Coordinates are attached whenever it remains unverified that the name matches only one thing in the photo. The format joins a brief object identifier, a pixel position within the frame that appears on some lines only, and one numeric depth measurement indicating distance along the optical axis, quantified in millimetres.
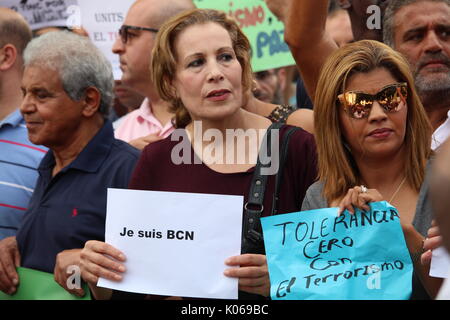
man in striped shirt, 8914
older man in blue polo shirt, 7855
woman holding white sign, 6648
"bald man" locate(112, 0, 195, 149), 9586
